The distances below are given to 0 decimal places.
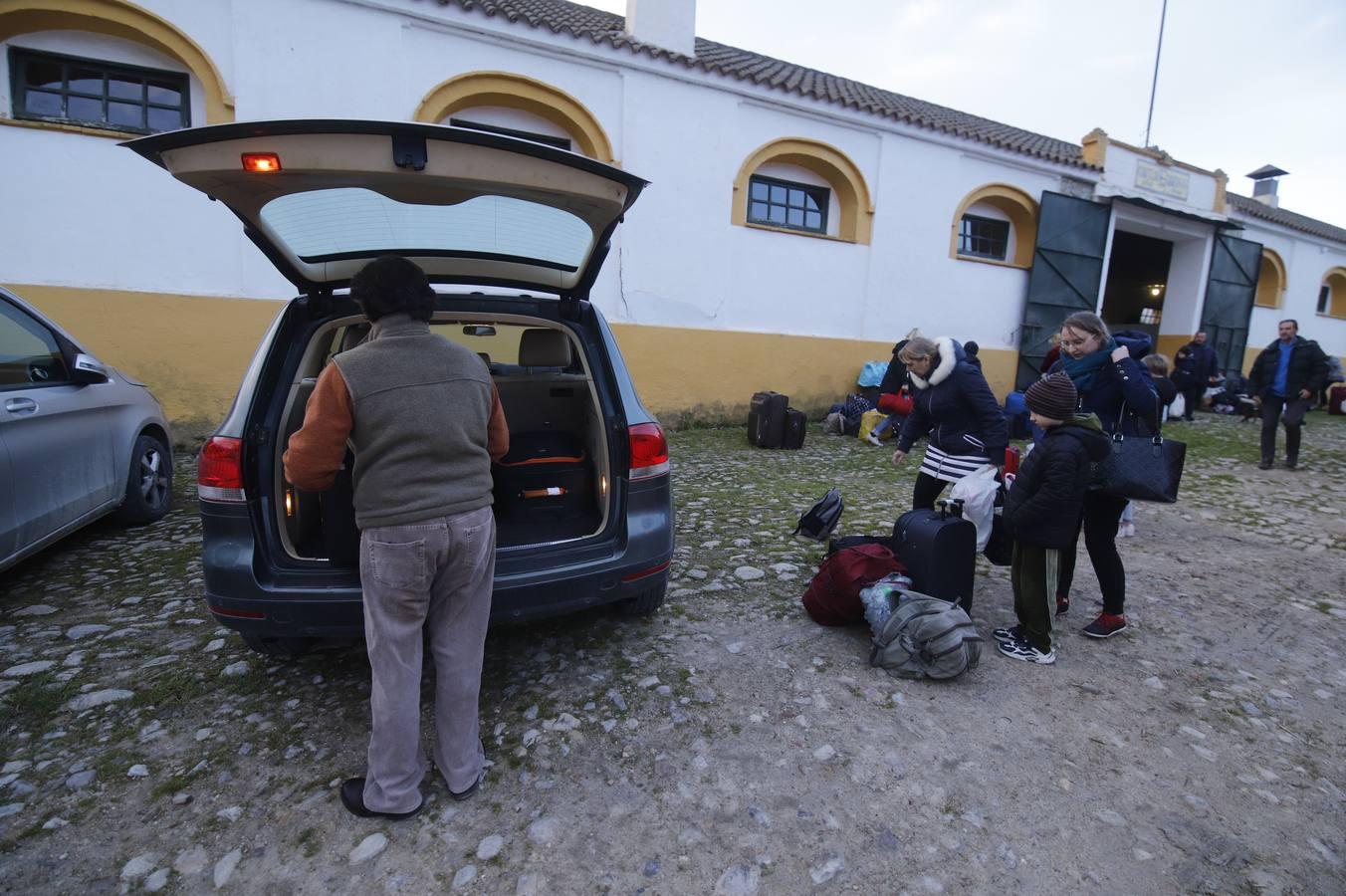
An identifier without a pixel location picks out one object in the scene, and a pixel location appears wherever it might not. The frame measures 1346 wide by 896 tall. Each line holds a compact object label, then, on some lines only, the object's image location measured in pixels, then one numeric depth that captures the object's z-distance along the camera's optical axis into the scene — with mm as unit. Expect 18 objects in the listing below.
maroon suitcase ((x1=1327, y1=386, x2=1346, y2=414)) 15781
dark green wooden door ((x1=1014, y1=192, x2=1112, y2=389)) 12977
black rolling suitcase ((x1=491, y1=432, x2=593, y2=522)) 3250
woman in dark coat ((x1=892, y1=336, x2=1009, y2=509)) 3969
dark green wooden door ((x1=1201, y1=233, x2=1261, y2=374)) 15664
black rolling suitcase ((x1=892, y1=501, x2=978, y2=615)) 3350
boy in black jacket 3074
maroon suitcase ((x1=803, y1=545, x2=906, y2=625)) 3357
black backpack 4809
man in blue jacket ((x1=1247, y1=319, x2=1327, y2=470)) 7887
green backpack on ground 2936
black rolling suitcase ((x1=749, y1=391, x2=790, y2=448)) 8961
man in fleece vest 1913
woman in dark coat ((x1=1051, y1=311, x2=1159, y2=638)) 3549
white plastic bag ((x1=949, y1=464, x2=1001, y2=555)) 3680
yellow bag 9828
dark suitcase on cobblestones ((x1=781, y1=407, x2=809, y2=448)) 9039
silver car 3426
